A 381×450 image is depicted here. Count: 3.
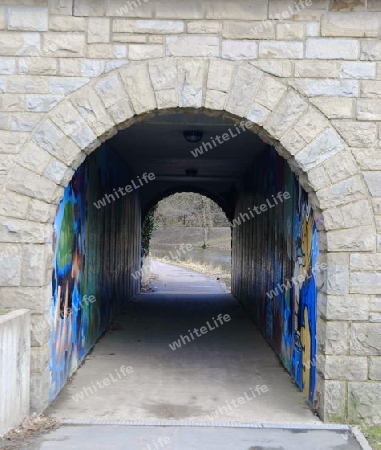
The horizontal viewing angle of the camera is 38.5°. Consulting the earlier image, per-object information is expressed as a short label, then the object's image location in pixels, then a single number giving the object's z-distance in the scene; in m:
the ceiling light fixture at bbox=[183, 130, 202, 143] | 7.23
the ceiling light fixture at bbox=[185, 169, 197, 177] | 11.48
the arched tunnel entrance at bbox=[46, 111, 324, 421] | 5.37
